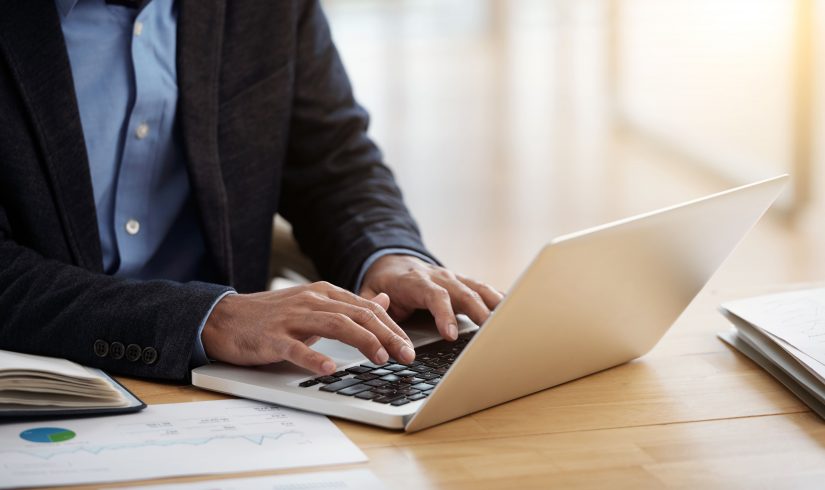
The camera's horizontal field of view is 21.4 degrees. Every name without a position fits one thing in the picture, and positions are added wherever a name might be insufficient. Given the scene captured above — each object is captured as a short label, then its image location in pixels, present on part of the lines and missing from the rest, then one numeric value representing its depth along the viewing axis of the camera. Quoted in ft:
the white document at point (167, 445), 5.03
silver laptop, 5.14
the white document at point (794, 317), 5.53
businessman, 5.60
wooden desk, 5.04
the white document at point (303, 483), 4.97
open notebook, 5.25
